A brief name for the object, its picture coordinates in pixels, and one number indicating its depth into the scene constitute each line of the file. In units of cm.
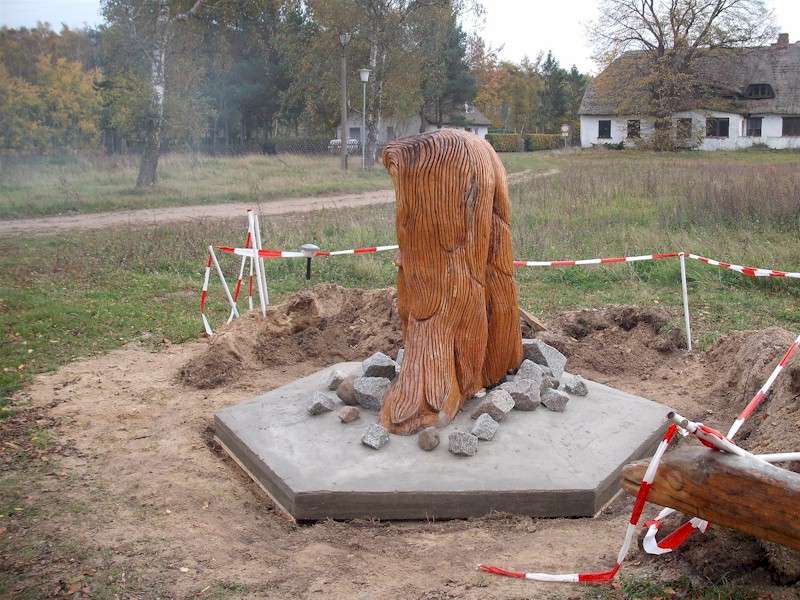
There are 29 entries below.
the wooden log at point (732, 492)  333
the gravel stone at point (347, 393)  612
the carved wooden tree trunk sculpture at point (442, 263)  559
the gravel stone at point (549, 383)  618
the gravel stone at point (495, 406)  565
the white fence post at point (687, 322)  824
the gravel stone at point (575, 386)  634
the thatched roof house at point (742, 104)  4259
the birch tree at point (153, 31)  2248
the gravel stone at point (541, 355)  657
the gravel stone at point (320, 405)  596
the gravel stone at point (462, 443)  524
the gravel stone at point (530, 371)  620
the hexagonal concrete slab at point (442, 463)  495
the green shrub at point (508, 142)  5453
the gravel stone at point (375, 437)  536
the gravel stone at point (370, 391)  595
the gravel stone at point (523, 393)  587
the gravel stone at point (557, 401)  595
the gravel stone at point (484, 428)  542
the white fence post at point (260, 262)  856
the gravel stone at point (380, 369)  631
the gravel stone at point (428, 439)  532
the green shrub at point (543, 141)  5600
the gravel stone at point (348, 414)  578
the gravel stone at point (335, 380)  648
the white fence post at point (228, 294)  894
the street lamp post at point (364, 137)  3090
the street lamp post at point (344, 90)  2995
